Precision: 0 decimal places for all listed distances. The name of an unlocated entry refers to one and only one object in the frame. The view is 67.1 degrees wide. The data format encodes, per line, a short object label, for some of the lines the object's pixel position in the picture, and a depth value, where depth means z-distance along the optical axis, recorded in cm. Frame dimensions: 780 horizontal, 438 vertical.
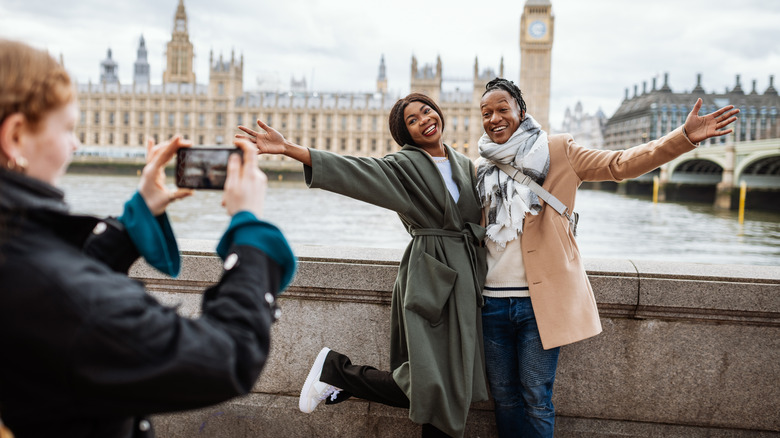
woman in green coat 161
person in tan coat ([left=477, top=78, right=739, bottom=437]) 164
